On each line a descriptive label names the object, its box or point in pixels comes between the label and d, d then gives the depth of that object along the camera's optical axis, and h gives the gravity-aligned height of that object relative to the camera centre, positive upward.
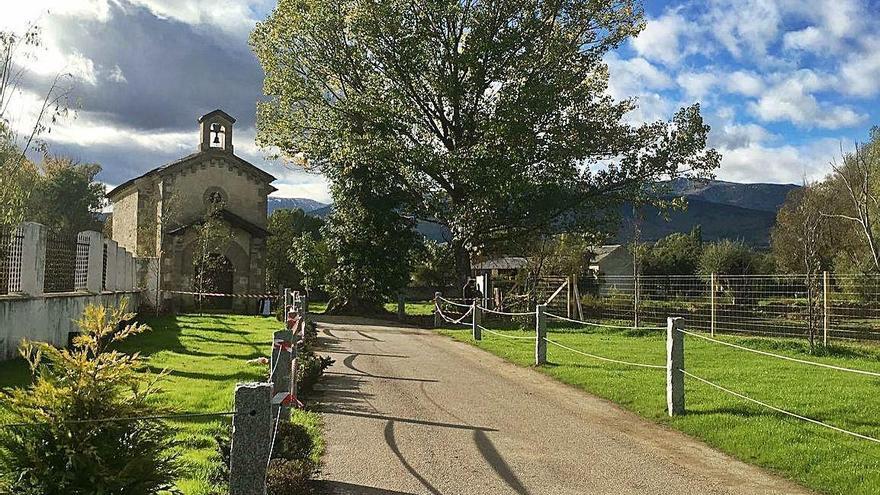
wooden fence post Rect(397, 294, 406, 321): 30.57 -0.88
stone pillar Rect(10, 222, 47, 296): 12.34 +0.41
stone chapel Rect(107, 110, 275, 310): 33.69 +3.62
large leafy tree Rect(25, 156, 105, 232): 69.38 +8.65
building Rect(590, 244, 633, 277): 81.94 +3.65
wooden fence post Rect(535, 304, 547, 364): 14.42 -0.95
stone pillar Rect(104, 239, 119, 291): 19.67 +0.49
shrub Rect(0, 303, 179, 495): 3.92 -0.86
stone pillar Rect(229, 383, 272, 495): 4.30 -0.91
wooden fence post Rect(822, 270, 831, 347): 17.23 -0.38
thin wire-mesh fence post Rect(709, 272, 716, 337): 20.51 -0.08
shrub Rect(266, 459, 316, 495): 5.66 -1.54
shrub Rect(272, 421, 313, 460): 6.74 -1.51
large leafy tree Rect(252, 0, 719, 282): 26.92 +7.16
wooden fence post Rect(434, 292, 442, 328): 26.56 -0.88
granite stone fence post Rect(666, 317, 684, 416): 9.39 -1.01
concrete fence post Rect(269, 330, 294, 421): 7.56 -0.82
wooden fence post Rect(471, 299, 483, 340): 20.45 -0.96
